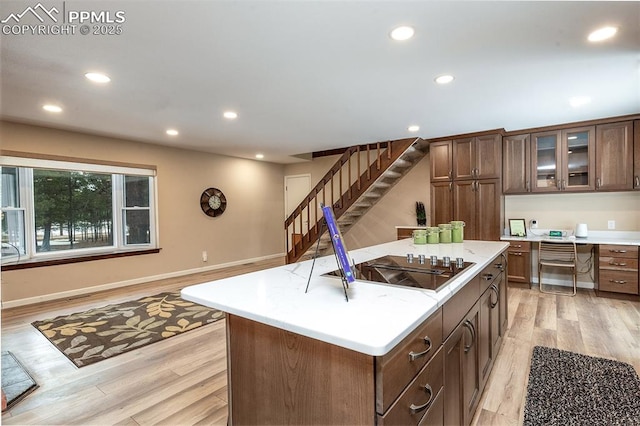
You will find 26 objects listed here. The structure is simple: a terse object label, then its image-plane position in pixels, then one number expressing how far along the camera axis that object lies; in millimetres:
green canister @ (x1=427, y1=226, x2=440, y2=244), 2951
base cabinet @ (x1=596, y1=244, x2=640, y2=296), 3900
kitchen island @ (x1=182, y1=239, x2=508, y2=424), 968
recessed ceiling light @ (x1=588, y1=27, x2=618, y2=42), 2092
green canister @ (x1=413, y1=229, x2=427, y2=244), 2873
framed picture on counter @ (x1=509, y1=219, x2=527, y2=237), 4898
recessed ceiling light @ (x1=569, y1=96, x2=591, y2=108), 3398
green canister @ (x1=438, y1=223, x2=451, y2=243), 3014
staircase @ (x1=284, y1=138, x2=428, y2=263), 5375
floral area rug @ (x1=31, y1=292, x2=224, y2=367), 2830
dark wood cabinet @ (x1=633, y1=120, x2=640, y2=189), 4047
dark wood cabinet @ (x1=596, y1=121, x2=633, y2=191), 4102
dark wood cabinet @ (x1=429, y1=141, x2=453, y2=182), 5211
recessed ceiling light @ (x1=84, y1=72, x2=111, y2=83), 2656
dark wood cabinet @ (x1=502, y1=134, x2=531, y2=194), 4730
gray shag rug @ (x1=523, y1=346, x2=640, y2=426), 1849
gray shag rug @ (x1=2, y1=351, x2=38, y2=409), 2120
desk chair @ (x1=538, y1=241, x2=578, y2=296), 4234
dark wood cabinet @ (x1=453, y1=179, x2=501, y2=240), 4789
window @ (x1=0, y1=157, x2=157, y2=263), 4098
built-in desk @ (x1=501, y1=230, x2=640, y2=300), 3922
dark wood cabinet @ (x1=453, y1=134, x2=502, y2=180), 4797
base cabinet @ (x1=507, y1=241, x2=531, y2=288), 4531
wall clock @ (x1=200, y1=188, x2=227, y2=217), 6160
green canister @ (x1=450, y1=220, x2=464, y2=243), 3059
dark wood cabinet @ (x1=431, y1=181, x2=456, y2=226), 5215
